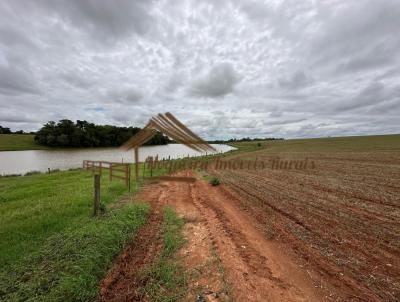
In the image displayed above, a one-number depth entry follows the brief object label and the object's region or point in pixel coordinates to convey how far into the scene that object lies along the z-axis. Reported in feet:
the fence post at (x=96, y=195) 21.54
